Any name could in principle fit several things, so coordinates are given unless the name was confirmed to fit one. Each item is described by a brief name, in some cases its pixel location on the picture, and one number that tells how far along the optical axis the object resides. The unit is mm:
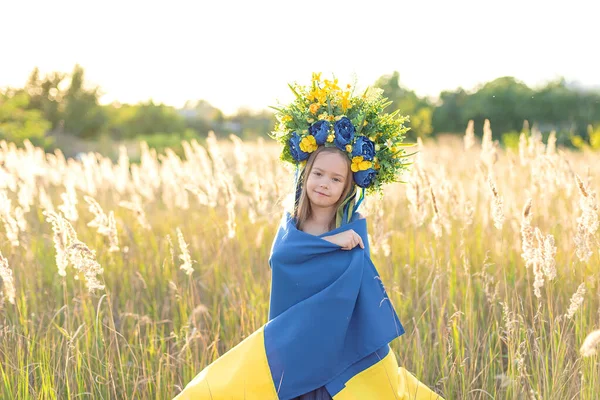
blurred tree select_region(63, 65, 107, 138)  25547
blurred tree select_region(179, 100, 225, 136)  33438
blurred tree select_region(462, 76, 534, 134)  32125
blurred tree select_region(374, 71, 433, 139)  22647
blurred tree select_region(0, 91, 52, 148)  16302
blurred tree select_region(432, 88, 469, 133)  34125
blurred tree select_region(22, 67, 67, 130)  25312
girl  2500
